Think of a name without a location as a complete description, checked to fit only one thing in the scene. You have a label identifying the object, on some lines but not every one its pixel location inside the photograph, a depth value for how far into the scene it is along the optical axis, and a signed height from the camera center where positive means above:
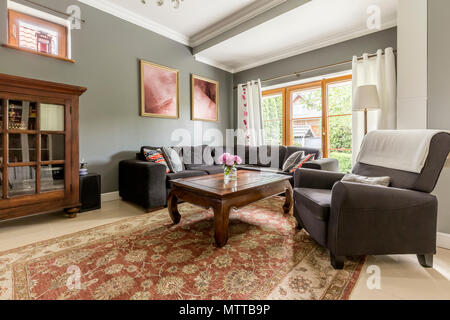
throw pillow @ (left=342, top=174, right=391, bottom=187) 1.62 -0.19
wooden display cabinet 2.00 +0.11
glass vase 2.31 -0.20
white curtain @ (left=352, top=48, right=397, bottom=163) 2.88 +0.98
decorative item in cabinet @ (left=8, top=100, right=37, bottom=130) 2.03 +0.43
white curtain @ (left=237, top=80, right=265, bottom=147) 4.43 +0.92
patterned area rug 1.22 -0.75
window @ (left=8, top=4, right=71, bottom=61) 2.38 +1.47
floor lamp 2.64 +0.73
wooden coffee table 1.71 -0.33
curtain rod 3.10 +1.51
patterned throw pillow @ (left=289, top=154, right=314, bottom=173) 3.08 -0.05
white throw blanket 1.45 +0.06
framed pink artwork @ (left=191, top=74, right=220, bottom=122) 4.23 +1.22
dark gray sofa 2.64 -0.15
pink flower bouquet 2.27 -0.05
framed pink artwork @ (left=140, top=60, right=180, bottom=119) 3.46 +1.15
